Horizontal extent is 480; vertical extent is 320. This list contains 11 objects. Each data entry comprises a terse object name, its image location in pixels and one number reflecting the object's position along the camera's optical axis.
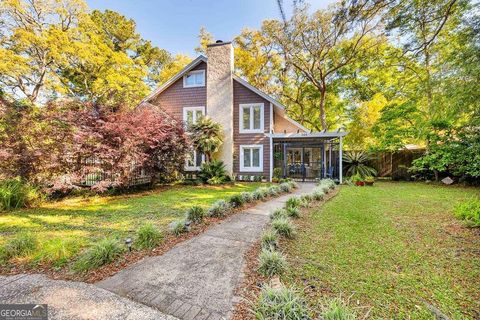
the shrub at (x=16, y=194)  6.38
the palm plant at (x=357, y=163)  13.78
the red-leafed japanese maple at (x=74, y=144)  6.84
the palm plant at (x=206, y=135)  12.57
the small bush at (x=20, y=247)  3.38
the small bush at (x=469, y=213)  4.48
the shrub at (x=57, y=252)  3.24
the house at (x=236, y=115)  13.70
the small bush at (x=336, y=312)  1.82
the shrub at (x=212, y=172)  12.74
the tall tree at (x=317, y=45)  14.81
